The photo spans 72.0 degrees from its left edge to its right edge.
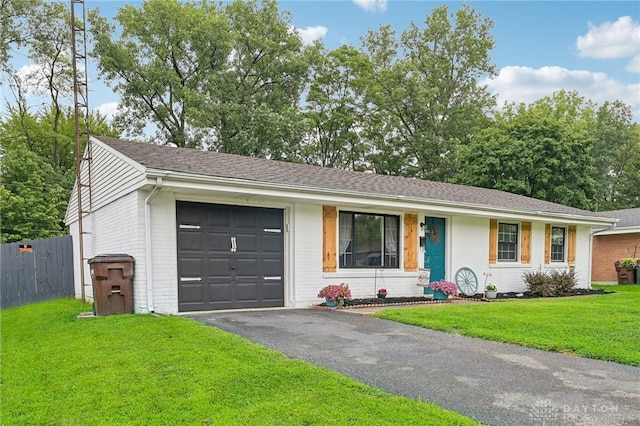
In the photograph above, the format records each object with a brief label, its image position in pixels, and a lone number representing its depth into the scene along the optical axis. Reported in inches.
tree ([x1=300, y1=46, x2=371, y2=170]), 1050.7
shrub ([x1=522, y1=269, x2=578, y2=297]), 508.1
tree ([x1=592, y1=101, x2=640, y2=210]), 1232.2
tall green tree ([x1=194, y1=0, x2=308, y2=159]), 864.9
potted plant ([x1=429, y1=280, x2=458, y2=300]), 437.4
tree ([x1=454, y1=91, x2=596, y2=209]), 885.2
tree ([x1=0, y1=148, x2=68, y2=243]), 737.0
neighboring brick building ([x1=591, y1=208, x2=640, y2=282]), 731.4
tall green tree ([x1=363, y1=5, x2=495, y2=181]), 1058.1
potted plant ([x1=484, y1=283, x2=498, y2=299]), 469.4
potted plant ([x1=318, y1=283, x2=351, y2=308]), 371.3
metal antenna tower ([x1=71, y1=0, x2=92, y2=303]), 396.2
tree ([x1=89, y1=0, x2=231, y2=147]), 896.2
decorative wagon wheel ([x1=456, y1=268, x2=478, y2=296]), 479.8
